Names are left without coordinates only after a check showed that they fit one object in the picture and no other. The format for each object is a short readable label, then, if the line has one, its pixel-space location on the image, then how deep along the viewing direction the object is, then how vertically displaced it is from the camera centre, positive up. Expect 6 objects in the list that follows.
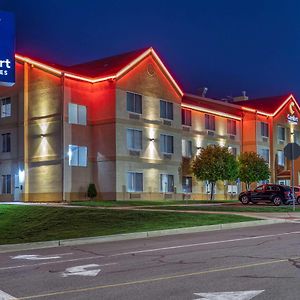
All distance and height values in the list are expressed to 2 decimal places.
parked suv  38.53 -0.30
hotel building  40.31 +4.44
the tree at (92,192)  40.64 -0.04
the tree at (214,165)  46.58 +2.06
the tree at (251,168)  52.00 +2.00
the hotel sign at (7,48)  20.19 +5.02
